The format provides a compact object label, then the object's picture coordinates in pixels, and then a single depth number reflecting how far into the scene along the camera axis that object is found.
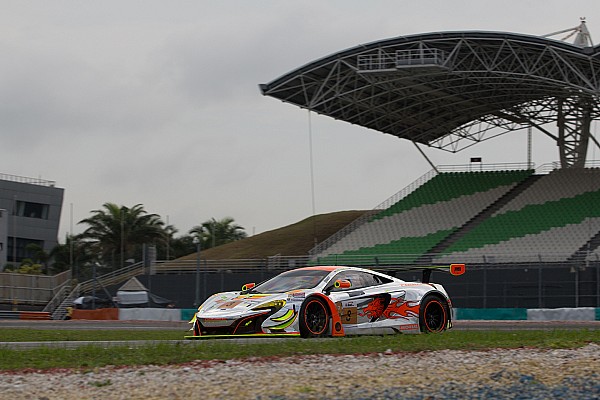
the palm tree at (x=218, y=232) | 91.25
